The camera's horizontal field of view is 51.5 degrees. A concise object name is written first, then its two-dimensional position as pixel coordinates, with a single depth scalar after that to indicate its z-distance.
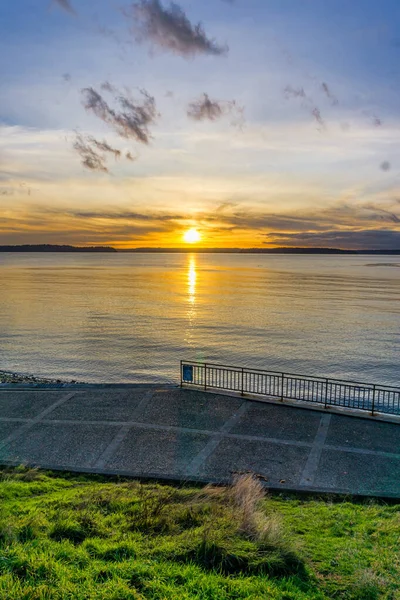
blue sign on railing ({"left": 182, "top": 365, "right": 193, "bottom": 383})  18.96
